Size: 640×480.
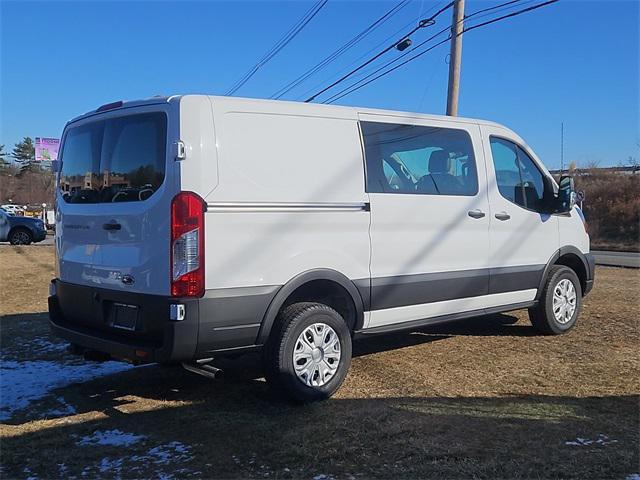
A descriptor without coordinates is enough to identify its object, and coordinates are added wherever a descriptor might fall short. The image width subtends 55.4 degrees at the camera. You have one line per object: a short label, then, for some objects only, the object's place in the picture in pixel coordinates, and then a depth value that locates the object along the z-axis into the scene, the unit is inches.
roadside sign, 1953.7
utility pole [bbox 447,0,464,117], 531.5
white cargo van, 162.1
